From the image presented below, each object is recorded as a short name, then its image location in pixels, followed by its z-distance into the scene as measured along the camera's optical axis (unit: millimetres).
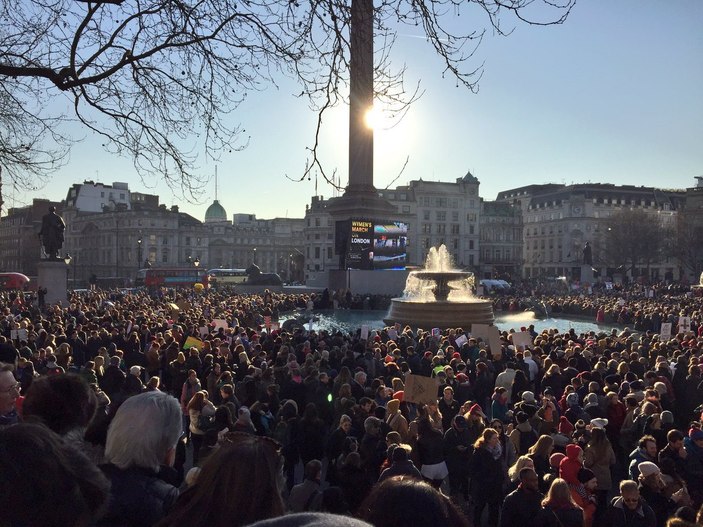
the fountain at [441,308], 27281
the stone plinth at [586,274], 63438
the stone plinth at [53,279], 32438
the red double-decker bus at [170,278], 61750
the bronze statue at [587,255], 61312
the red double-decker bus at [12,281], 55781
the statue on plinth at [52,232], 32219
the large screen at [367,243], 46656
